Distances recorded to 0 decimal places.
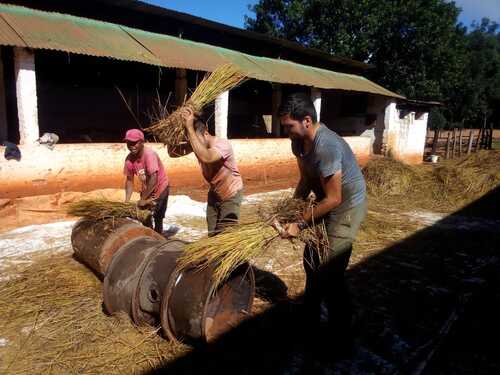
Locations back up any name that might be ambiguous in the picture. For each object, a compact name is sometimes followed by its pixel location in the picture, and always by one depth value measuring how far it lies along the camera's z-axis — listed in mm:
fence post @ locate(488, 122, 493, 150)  18478
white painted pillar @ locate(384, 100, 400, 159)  14477
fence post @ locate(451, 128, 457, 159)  17766
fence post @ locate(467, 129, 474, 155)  17789
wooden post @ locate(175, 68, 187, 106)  8860
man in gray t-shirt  2264
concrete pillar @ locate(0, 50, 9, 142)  7252
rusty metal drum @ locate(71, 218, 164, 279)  3422
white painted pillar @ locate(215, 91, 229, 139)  8797
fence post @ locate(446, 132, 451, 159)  17395
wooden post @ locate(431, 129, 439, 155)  17336
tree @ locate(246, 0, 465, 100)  21625
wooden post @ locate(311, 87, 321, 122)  11438
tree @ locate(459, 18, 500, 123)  29875
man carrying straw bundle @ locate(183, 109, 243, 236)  3027
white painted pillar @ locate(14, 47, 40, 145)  6117
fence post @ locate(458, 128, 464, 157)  17922
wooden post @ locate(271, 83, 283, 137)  12066
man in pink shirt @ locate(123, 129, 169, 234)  3808
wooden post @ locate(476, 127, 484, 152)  19323
